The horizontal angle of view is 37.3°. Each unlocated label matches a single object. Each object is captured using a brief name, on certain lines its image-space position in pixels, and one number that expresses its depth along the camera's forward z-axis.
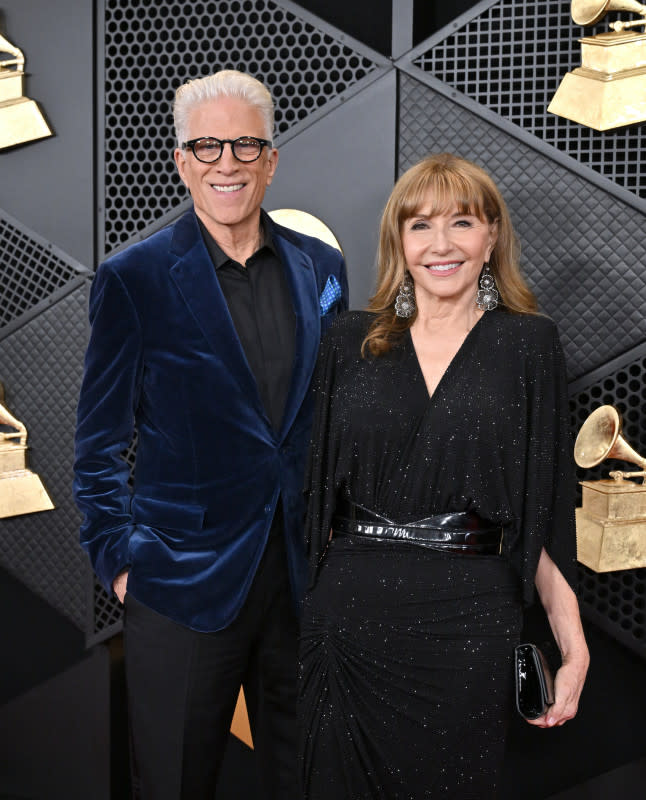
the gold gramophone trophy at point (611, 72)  2.25
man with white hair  1.97
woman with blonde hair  1.75
